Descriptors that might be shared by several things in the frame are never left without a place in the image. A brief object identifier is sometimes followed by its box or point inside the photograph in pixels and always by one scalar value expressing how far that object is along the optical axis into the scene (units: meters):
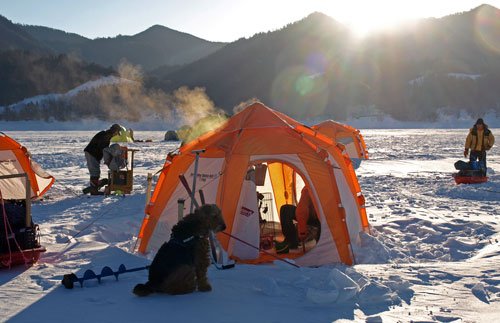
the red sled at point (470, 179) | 14.36
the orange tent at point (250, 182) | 7.04
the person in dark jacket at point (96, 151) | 12.88
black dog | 4.95
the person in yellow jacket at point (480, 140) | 14.93
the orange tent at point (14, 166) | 10.48
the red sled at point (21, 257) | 5.95
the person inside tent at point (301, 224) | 7.68
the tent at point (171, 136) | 41.12
